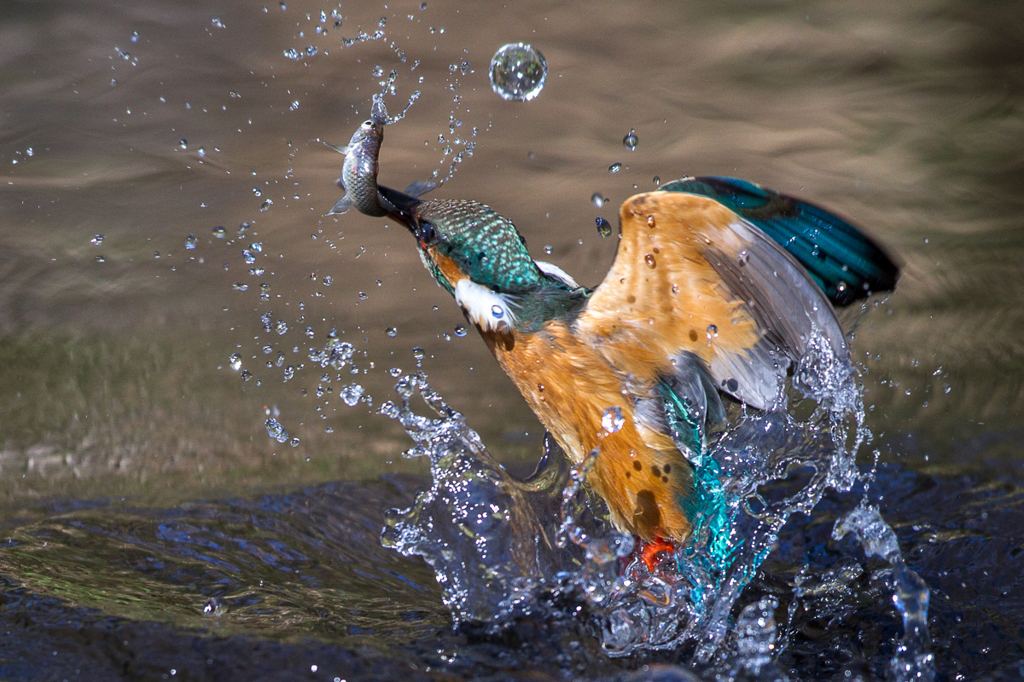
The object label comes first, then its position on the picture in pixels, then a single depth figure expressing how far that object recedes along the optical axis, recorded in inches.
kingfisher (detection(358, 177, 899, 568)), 165.1
